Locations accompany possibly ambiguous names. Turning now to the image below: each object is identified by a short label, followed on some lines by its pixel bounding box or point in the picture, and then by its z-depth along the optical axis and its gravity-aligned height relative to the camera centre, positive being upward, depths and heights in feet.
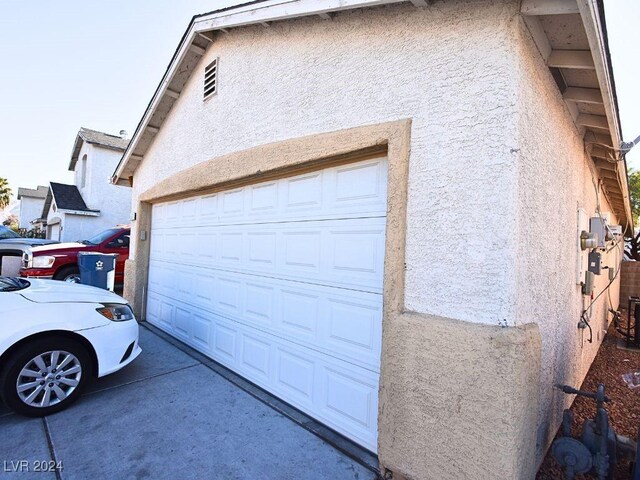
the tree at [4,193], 100.30 +12.24
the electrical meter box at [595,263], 13.95 -0.25
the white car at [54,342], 10.18 -3.60
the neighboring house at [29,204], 83.46 +7.64
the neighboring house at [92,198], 49.13 +6.05
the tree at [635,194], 53.50 +11.02
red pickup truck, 25.30 -1.68
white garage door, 9.49 -1.57
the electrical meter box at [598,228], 14.44 +1.27
